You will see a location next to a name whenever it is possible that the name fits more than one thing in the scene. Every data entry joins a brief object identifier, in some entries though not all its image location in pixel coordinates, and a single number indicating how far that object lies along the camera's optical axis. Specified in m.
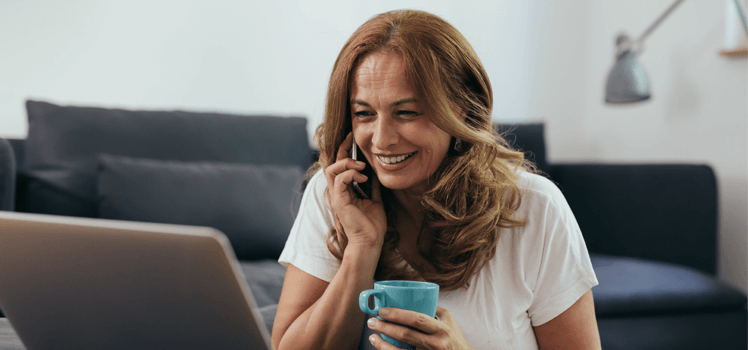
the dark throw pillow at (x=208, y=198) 1.71
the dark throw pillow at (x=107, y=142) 1.78
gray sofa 1.68
